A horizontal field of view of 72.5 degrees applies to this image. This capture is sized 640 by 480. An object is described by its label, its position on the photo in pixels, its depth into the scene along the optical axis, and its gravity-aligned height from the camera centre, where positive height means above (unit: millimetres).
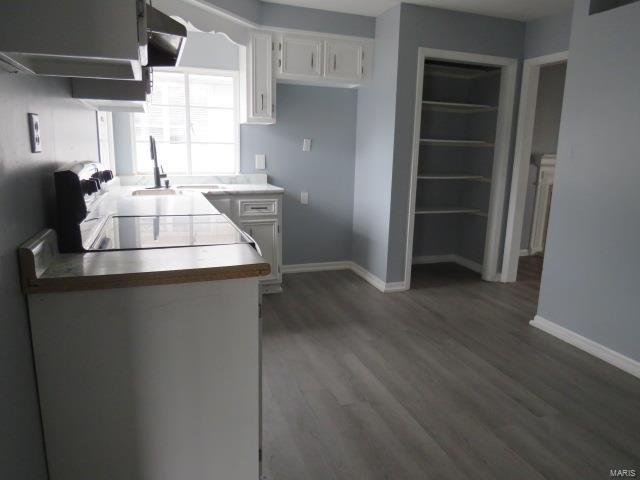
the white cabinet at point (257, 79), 3703 +602
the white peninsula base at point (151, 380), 1245 -690
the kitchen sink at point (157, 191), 3285 -323
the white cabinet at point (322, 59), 3799 +816
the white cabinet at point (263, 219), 3629 -580
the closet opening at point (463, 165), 4227 -93
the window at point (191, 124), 3912 +224
